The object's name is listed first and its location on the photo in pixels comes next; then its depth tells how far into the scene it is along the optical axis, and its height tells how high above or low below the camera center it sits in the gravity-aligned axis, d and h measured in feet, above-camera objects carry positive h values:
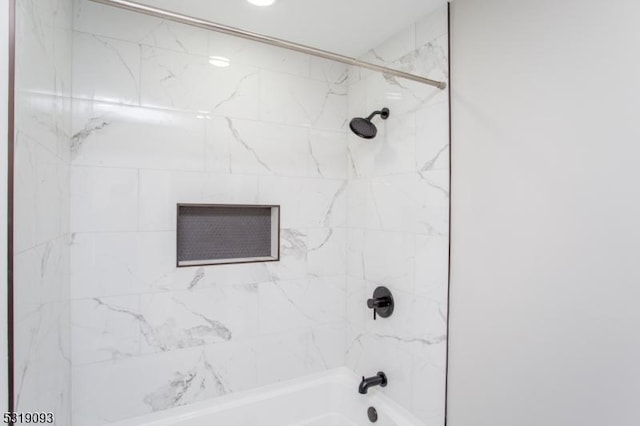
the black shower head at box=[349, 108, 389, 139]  5.91 +1.55
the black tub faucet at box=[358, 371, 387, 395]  5.83 -3.08
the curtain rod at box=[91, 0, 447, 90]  3.12 +1.90
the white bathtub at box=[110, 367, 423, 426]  5.68 -3.66
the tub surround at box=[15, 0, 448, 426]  5.03 +0.00
